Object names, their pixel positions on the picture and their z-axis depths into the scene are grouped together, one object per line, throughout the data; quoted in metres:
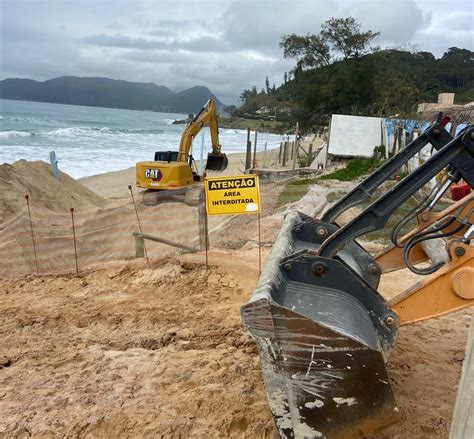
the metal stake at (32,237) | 9.37
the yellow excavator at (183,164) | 13.94
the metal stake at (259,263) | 7.34
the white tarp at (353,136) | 22.34
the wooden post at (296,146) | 25.29
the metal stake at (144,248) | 7.74
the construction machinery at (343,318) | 2.61
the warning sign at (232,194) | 6.81
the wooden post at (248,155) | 24.44
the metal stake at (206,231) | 7.46
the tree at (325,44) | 37.16
